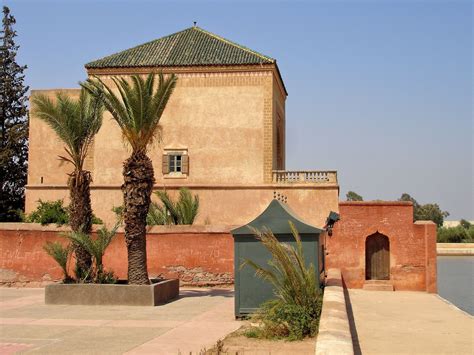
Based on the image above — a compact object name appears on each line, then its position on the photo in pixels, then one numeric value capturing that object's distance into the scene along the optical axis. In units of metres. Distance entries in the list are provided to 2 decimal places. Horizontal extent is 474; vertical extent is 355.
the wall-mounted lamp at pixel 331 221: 17.98
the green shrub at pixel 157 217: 20.81
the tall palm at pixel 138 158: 14.91
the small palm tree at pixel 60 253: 15.26
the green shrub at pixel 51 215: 20.41
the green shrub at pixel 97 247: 15.00
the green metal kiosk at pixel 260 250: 11.44
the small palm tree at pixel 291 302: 9.45
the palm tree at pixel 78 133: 15.61
